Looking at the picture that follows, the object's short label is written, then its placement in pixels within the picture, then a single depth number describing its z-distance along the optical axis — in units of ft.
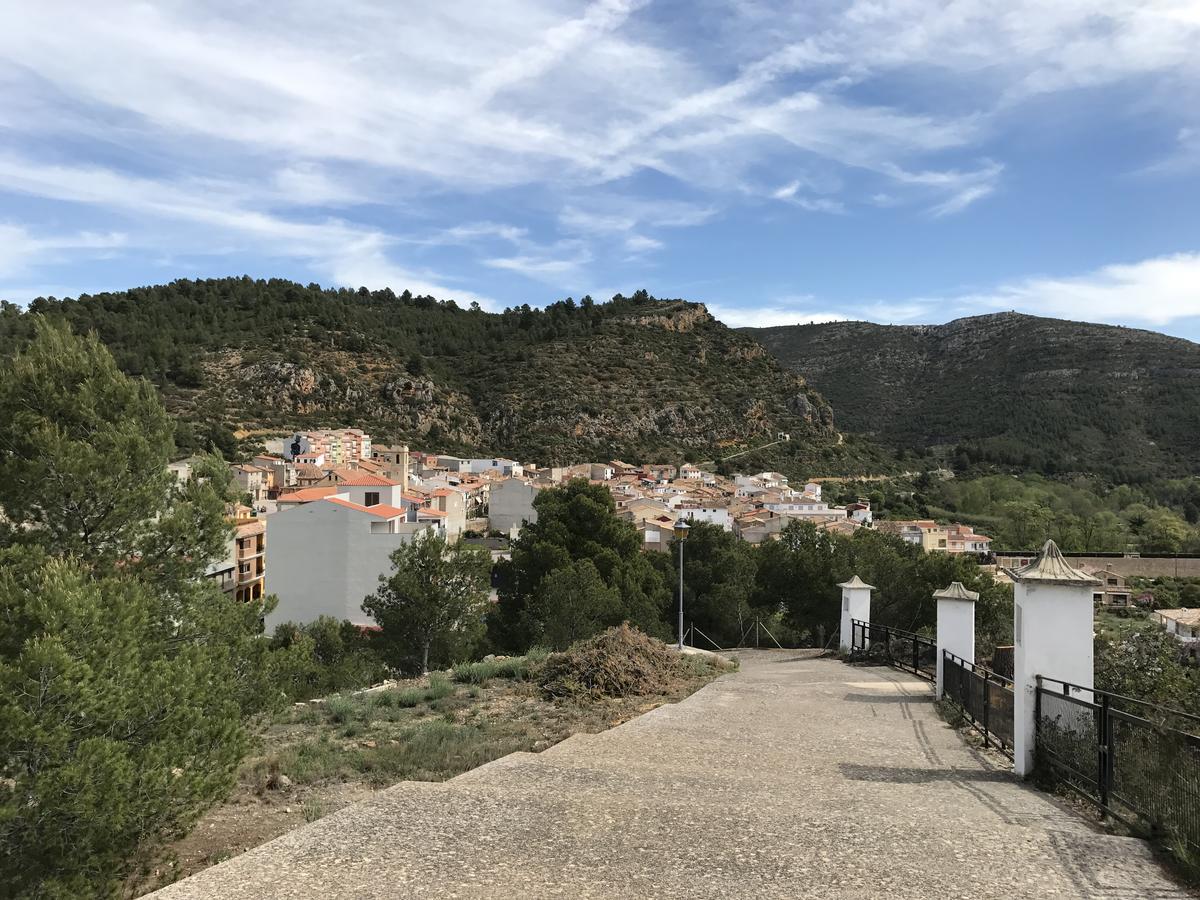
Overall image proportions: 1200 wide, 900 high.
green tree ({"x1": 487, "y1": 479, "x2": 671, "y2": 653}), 80.89
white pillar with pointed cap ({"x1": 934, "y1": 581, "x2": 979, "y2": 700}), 41.22
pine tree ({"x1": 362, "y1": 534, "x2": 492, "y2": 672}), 73.67
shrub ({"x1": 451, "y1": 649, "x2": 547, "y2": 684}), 46.16
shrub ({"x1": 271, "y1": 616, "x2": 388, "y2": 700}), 34.47
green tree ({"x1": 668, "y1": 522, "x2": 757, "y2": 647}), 88.74
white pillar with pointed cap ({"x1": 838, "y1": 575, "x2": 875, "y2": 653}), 62.54
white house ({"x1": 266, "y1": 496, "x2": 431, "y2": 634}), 114.21
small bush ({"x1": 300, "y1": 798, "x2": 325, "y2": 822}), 21.79
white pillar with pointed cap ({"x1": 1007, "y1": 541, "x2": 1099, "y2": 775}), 23.88
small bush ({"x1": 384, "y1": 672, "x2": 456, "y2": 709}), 39.78
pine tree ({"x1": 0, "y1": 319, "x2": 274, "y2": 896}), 18.28
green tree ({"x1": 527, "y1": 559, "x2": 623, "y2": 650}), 66.23
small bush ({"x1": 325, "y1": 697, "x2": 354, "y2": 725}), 36.24
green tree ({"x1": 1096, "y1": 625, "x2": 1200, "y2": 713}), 29.25
